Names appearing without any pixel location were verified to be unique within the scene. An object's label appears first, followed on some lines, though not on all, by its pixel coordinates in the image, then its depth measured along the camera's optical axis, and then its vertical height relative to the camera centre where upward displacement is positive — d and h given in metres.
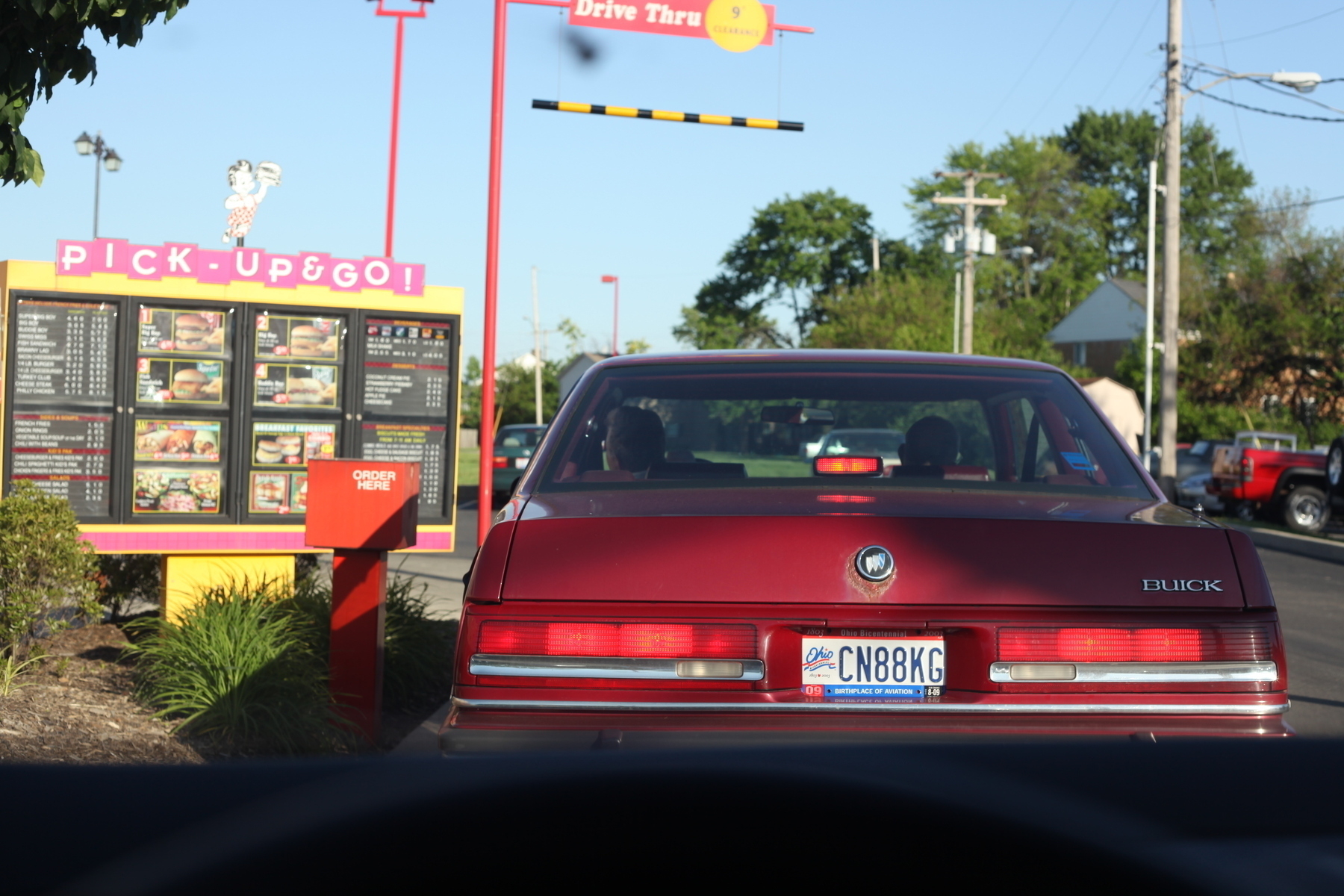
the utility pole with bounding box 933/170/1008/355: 38.09 +7.21
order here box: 5.79 -0.17
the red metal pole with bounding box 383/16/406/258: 24.67 +6.82
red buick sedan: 2.78 -0.32
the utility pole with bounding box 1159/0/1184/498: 24.81 +4.66
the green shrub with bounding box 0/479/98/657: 6.54 -0.56
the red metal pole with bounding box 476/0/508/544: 11.27 +2.23
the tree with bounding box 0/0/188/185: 4.64 +1.54
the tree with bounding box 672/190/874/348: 72.38 +11.95
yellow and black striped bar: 13.34 +3.71
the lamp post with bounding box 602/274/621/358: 68.12 +9.95
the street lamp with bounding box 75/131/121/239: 33.12 +7.81
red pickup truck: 22.27 +0.14
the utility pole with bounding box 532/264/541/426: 56.44 +5.04
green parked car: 24.61 +0.42
